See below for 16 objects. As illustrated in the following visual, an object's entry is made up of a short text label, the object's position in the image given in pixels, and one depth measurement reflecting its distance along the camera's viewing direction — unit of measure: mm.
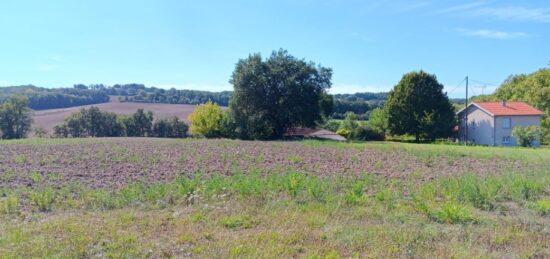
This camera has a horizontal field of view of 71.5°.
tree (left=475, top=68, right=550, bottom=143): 53750
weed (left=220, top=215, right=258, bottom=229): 6891
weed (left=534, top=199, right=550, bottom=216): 8071
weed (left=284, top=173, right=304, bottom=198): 9537
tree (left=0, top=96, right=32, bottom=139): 63719
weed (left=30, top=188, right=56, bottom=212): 8305
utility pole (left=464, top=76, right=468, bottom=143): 49719
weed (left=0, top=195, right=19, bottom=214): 7840
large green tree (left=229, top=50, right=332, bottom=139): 45969
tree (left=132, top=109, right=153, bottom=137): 73500
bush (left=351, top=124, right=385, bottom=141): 54803
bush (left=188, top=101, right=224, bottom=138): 57206
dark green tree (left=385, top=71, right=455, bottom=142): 49031
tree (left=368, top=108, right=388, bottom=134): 53219
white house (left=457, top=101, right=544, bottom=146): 48325
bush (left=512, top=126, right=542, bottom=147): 39672
